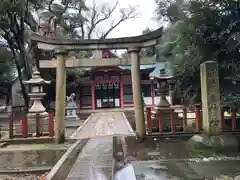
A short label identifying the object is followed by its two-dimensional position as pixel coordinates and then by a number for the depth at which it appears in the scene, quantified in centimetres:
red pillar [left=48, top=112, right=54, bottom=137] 716
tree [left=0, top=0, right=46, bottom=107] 1199
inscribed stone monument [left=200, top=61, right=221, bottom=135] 512
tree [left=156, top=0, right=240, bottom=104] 568
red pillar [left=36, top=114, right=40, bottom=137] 732
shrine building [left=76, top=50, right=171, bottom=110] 1941
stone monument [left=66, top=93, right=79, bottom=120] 1374
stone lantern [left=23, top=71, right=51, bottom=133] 1249
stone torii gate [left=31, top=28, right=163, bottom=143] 650
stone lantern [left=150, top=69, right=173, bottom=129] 1056
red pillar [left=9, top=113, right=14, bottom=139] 717
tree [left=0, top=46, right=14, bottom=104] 1724
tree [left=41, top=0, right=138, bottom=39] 1933
